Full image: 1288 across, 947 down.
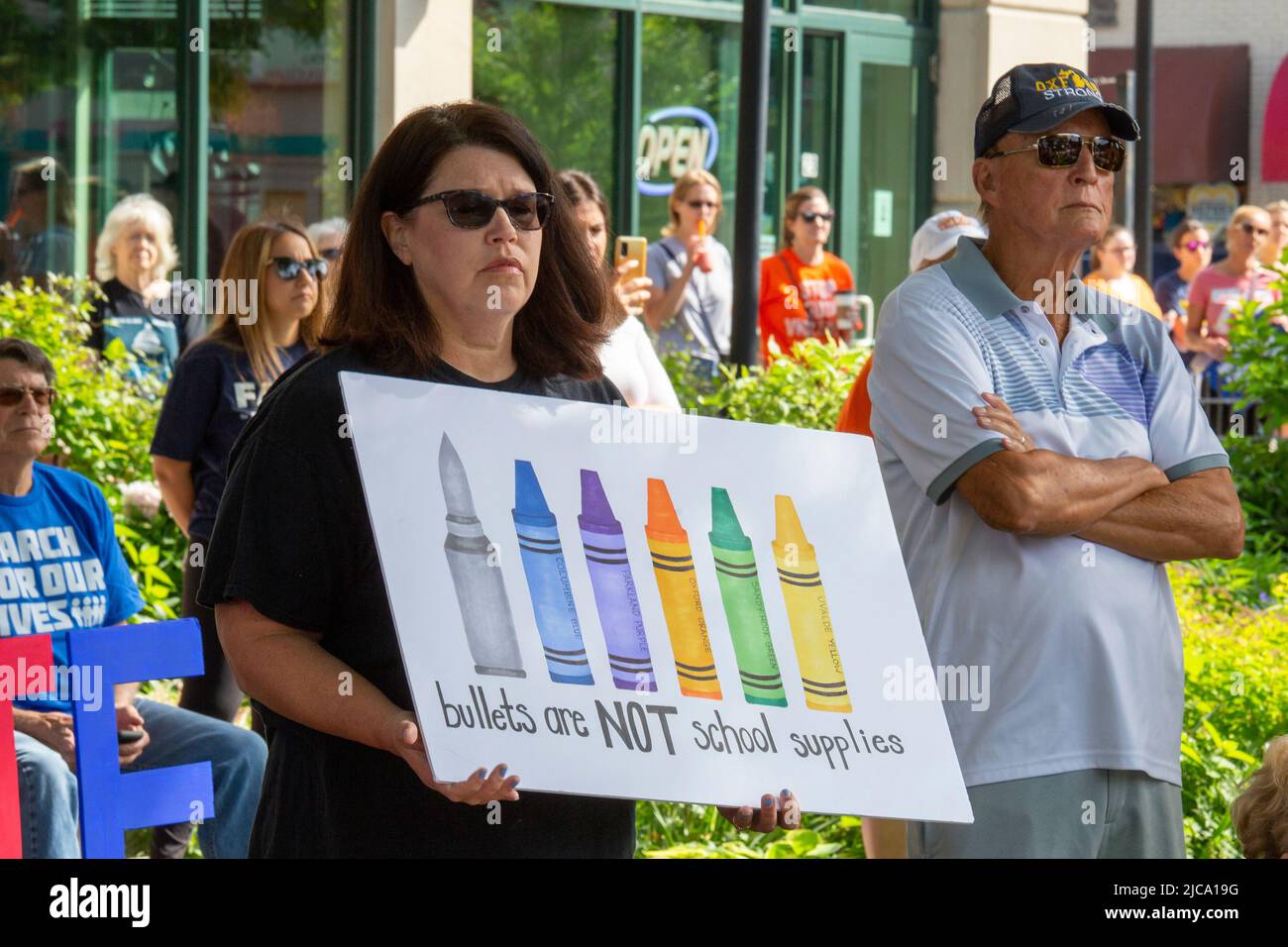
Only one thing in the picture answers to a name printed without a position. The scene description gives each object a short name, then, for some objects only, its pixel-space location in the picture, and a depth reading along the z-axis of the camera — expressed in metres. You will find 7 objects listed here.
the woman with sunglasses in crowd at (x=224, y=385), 11.95
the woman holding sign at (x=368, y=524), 5.39
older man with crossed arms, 6.88
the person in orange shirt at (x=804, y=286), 20.87
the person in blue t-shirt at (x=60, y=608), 9.46
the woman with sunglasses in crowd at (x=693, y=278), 19.80
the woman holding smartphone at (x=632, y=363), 10.62
